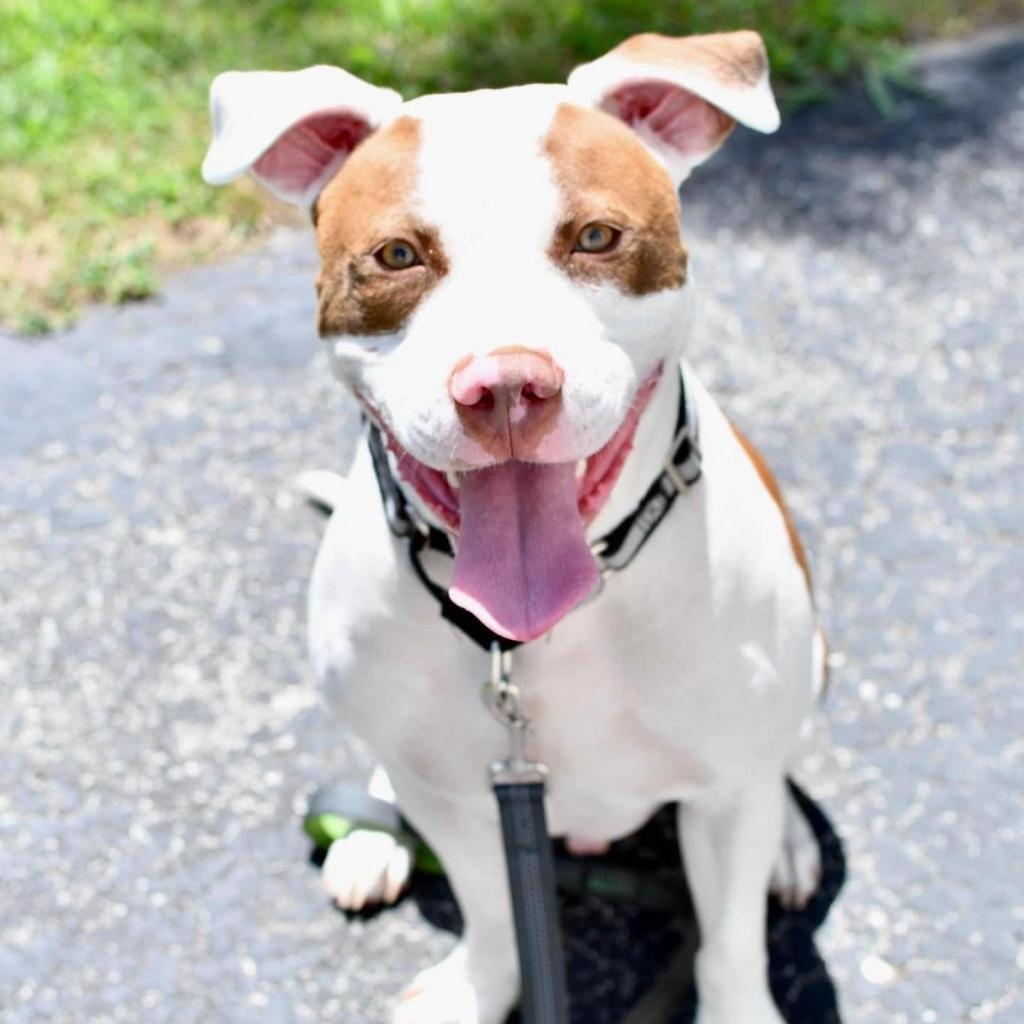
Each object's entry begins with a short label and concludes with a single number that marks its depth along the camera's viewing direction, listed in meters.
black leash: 1.29
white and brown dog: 1.16
